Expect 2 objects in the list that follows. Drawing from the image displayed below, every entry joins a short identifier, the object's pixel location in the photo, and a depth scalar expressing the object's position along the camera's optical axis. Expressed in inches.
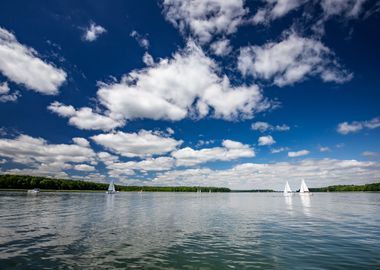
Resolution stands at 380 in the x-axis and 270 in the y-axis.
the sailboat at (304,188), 7651.1
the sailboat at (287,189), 7800.7
